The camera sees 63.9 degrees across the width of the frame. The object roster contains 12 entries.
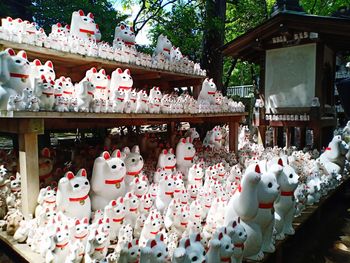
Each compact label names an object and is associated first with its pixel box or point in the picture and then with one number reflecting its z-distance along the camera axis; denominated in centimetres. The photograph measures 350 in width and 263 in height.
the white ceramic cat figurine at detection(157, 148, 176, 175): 487
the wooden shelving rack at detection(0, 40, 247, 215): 332
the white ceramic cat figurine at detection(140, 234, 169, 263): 247
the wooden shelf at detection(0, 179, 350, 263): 291
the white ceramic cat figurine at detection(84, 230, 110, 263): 270
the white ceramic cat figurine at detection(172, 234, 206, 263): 241
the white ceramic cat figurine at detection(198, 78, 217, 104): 625
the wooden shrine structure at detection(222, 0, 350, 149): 737
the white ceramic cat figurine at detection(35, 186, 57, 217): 337
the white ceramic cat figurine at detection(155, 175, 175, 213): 396
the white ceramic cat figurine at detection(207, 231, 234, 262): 254
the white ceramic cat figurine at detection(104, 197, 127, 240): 327
